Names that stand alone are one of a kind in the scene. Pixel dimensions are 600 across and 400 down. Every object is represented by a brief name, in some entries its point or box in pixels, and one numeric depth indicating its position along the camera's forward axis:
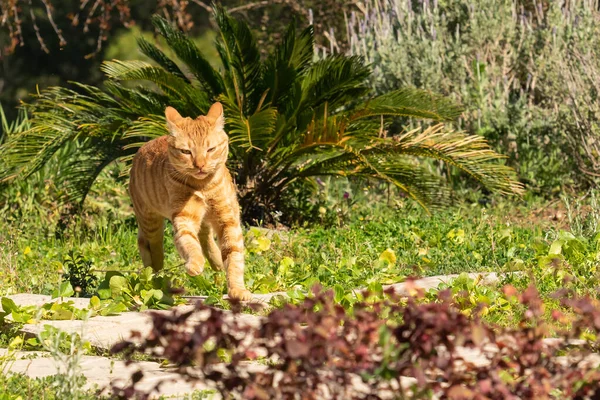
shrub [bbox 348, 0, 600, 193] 20.67
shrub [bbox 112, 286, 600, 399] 5.47
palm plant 18.19
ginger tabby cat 12.46
